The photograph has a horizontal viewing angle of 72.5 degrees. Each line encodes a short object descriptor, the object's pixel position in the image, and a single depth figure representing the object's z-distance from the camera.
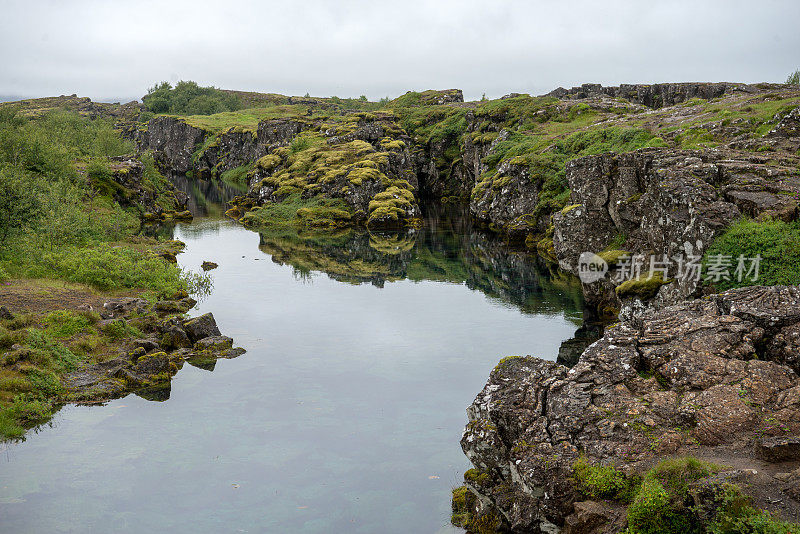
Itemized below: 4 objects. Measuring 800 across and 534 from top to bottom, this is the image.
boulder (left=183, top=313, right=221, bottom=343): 33.22
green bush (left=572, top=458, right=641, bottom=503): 13.14
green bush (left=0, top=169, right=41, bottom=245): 35.91
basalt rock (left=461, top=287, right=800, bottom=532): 13.75
